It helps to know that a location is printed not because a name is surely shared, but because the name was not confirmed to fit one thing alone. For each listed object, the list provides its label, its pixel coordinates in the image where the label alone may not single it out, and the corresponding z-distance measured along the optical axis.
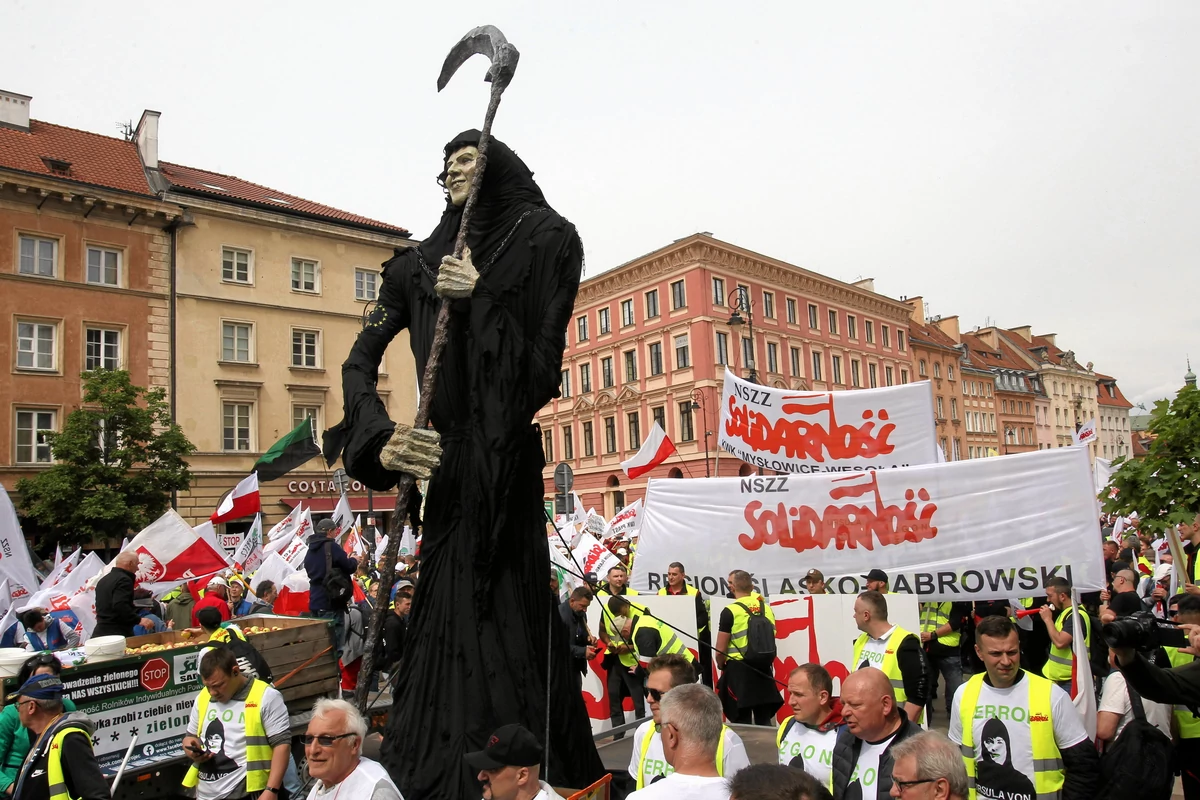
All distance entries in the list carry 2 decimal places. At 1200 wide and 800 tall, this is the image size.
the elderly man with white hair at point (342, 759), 3.24
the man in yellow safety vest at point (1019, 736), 4.20
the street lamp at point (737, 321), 25.48
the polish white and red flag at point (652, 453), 18.94
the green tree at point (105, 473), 26.55
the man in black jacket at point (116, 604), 9.27
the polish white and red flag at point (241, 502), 17.55
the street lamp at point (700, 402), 48.34
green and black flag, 21.62
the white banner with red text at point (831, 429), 10.34
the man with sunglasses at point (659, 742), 4.02
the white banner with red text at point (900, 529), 8.18
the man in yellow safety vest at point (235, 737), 5.11
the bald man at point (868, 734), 3.63
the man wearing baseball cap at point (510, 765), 2.93
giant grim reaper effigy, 3.43
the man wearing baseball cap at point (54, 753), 4.49
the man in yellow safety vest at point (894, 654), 5.42
